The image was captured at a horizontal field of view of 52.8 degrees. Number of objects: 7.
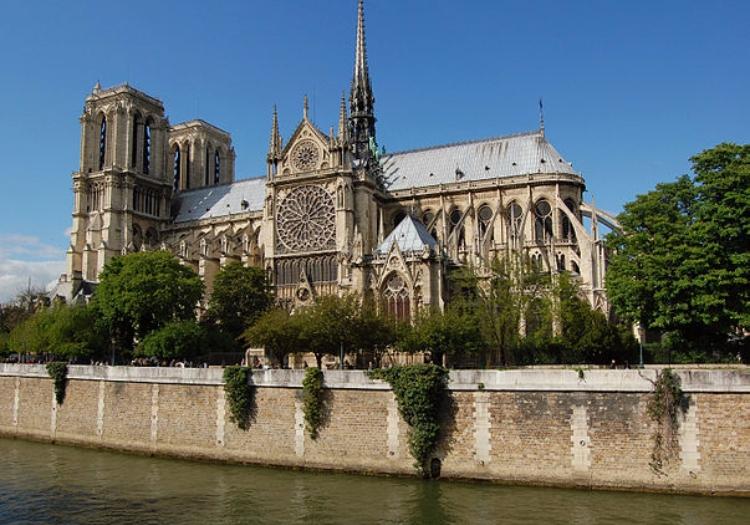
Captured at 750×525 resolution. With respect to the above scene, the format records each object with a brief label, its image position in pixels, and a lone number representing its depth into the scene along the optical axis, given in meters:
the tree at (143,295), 47.59
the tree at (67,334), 45.59
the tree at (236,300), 52.81
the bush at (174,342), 44.19
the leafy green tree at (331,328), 38.31
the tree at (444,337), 38.03
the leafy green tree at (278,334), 39.78
